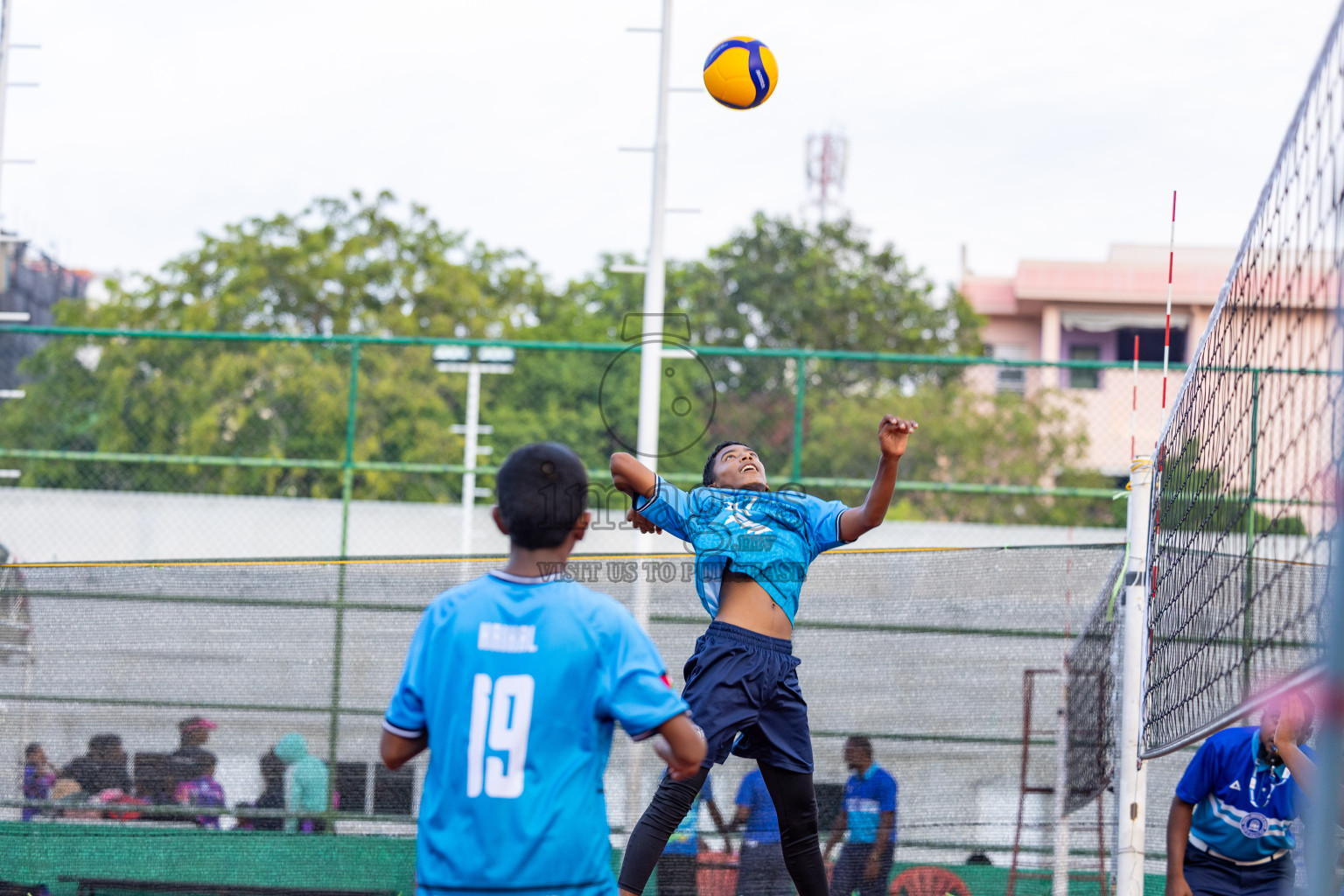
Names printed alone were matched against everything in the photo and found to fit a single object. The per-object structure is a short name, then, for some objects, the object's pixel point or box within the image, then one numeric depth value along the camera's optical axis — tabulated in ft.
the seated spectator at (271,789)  39.78
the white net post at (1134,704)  33.47
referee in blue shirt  34.09
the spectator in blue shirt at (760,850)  38.37
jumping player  28.19
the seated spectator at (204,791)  39.27
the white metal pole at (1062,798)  38.19
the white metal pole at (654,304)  54.49
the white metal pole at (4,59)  69.92
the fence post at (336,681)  40.14
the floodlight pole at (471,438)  71.92
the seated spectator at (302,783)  39.88
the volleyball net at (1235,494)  19.16
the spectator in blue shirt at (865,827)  38.17
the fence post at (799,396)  62.64
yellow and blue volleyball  47.37
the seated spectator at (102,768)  39.09
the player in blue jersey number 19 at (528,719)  18.24
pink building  204.44
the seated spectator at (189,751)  39.63
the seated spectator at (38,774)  38.70
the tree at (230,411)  69.15
